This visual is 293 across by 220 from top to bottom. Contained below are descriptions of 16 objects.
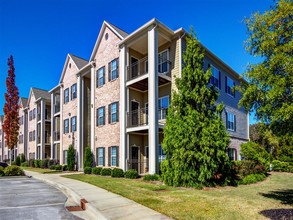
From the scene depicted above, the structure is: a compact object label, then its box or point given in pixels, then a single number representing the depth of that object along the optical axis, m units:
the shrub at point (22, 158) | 42.88
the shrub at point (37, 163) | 34.47
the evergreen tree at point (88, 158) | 23.08
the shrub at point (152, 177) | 15.42
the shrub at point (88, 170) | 21.59
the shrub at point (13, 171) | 22.51
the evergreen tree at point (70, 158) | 25.98
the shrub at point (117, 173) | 17.95
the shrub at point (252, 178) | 14.80
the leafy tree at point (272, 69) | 6.68
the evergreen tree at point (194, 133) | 13.01
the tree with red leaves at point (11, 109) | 33.78
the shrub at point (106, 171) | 19.23
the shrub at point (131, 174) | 17.14
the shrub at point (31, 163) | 36.97
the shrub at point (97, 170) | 20.39
